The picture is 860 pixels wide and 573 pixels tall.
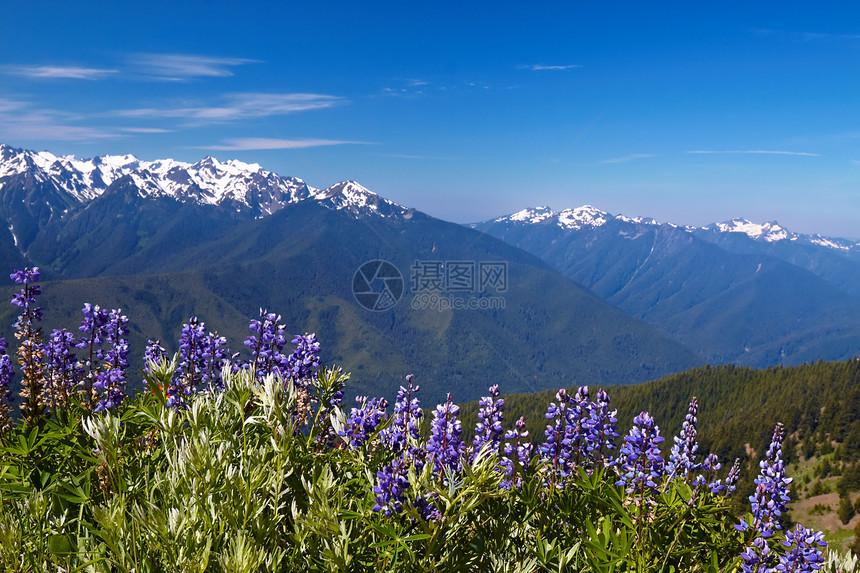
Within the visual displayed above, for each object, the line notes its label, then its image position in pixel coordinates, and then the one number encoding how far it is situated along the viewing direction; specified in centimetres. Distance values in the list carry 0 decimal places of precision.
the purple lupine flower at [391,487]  326
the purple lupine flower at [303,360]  641
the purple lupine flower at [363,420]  431
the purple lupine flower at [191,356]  646
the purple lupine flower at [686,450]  479
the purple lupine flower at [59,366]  726
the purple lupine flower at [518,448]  503
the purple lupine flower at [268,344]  674
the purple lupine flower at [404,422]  450
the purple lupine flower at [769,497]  453
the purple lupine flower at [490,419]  536
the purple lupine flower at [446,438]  433
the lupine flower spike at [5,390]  571
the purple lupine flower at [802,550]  404
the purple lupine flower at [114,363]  668
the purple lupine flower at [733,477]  545
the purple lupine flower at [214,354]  698
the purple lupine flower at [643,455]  449
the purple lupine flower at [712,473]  522
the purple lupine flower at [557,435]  557
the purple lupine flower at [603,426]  560
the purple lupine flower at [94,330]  744
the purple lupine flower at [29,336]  618
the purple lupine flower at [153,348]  715
